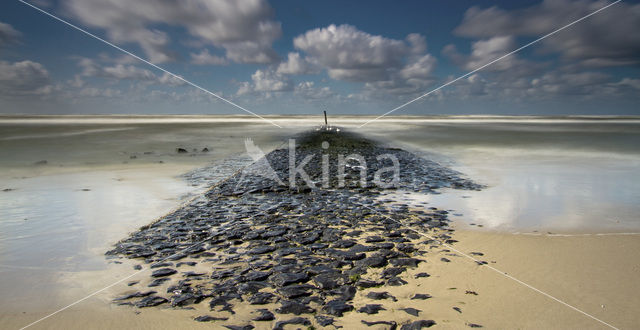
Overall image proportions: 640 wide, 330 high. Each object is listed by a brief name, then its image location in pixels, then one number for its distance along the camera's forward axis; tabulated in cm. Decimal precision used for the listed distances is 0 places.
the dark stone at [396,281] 436
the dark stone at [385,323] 342
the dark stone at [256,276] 447
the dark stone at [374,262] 489
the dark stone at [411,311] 367
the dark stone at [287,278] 435
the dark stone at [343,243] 565
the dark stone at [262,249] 546
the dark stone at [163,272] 467
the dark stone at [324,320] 349
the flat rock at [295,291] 404
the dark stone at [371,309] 369
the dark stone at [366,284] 427
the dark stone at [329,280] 427
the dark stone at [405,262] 492
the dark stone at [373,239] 587
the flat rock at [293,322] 345
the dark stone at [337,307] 369
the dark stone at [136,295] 409
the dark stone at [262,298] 392
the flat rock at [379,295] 401
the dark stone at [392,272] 460
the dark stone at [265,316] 359
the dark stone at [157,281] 439
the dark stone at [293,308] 371
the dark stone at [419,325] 340
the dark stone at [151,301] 391
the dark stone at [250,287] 416
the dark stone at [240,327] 343
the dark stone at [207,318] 358
